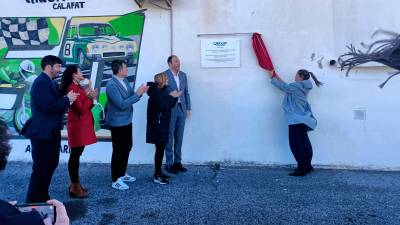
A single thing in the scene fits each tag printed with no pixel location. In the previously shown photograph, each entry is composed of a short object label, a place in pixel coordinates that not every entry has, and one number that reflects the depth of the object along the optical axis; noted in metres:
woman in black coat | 6.02
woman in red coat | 5.29
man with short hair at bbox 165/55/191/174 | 6.60
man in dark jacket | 4.83
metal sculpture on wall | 6.61
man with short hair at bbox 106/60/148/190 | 5.77
